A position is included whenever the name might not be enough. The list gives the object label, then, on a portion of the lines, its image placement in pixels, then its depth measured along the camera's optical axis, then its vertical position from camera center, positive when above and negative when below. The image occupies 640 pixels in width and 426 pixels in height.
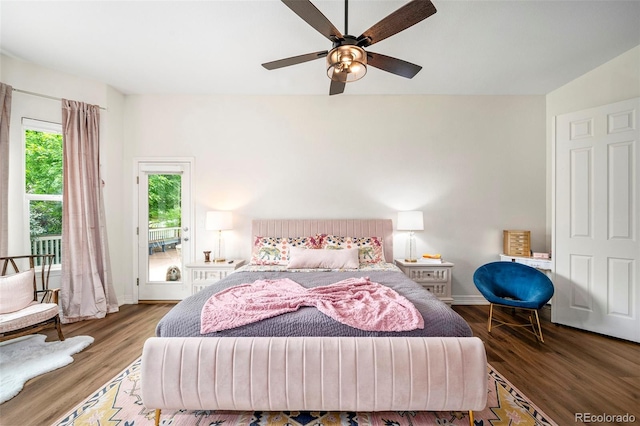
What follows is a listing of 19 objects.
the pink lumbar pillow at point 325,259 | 3.03 -0.54
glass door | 3.75 -0.24
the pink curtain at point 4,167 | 2.65 +0.45
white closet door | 2.59 -0.06
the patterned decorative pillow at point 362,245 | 3.30 -0.40
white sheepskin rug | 1.94 -1.27
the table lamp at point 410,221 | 3.38 -0.09
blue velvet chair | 2.60 -0.79
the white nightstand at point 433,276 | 3.33 -0.80
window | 3.05 +0.33
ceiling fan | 1.54 +1.18
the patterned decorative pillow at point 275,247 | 3.30 -0.44
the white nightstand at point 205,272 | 3.33 -0.76
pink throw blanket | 1.60 -0.63
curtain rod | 2.89 +1.36
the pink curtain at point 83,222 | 3.07 -0.12
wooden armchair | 2.20 -0.87
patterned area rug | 1.60 -1.29
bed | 1.49 -0.91
